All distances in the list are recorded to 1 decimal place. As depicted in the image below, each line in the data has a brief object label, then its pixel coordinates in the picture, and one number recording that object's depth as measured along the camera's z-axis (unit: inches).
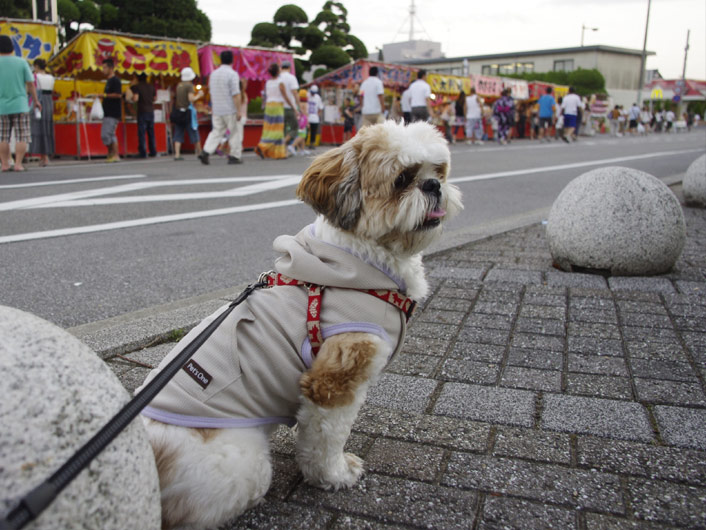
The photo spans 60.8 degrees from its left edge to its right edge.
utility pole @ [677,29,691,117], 2758.6
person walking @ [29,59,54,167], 552.4
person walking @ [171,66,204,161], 631.2
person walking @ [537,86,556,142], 1111.0
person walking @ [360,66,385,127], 674.8
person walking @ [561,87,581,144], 1093.2
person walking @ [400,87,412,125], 760.7
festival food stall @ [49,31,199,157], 650.8
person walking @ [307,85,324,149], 868.6
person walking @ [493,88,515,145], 1090.7
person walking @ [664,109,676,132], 2169.0
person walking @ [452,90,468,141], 1120.4
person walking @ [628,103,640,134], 1819.6
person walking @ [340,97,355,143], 1027.3
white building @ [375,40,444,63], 3730.3
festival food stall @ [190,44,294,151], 752.3
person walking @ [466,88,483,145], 1051.3
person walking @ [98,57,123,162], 593.3
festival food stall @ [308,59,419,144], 1026.7
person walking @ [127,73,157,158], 650.2
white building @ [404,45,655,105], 3292.3
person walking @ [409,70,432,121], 716.7
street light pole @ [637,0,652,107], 2347.4
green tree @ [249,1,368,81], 1800.0
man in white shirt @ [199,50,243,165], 569.9
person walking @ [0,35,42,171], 436.8
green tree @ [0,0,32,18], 1085.8
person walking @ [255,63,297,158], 616.7
